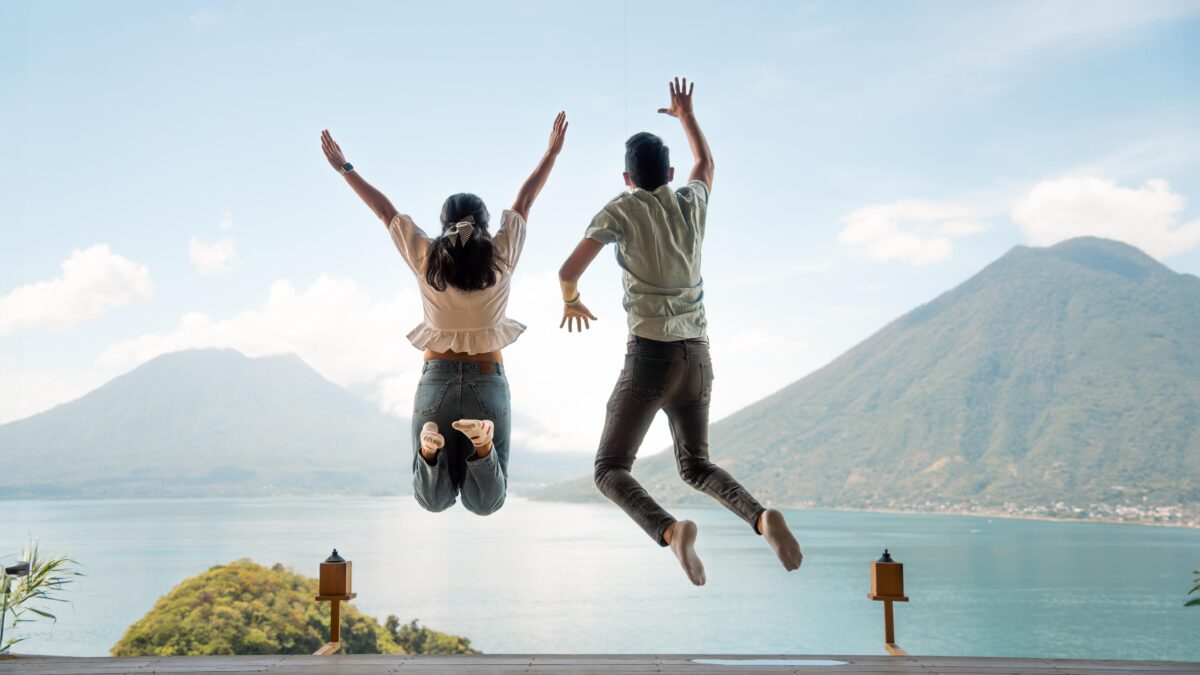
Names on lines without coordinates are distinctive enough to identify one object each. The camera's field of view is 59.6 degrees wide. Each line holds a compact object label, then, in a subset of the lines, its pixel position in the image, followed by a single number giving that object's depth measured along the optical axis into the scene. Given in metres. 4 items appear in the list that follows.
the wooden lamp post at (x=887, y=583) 4.14
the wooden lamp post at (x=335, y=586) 4.32
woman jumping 3.28
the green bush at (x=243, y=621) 26.70
